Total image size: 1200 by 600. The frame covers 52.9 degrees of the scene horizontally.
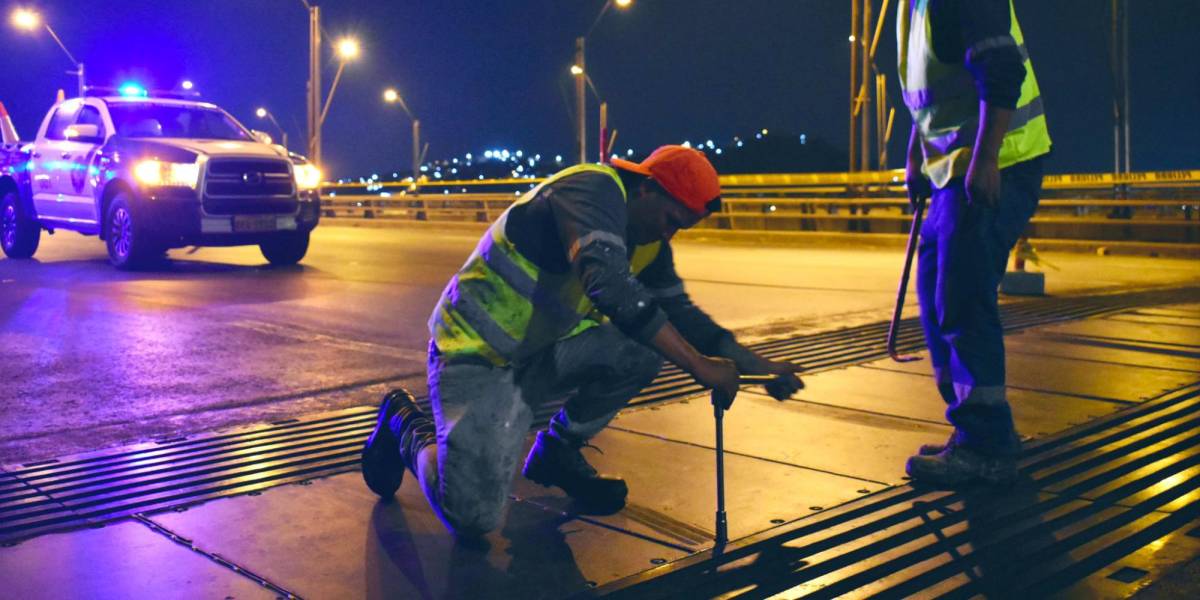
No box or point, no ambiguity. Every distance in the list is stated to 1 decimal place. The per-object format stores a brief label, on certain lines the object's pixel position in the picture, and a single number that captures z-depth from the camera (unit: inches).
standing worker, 152.6
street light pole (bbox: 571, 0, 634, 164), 1130.7
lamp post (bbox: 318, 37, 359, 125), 1310.3
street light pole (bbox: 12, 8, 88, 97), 1117.4
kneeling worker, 130.6
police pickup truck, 491.8
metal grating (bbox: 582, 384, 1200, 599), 122.2
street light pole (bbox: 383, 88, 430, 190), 1592.0
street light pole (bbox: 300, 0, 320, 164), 1160.2
